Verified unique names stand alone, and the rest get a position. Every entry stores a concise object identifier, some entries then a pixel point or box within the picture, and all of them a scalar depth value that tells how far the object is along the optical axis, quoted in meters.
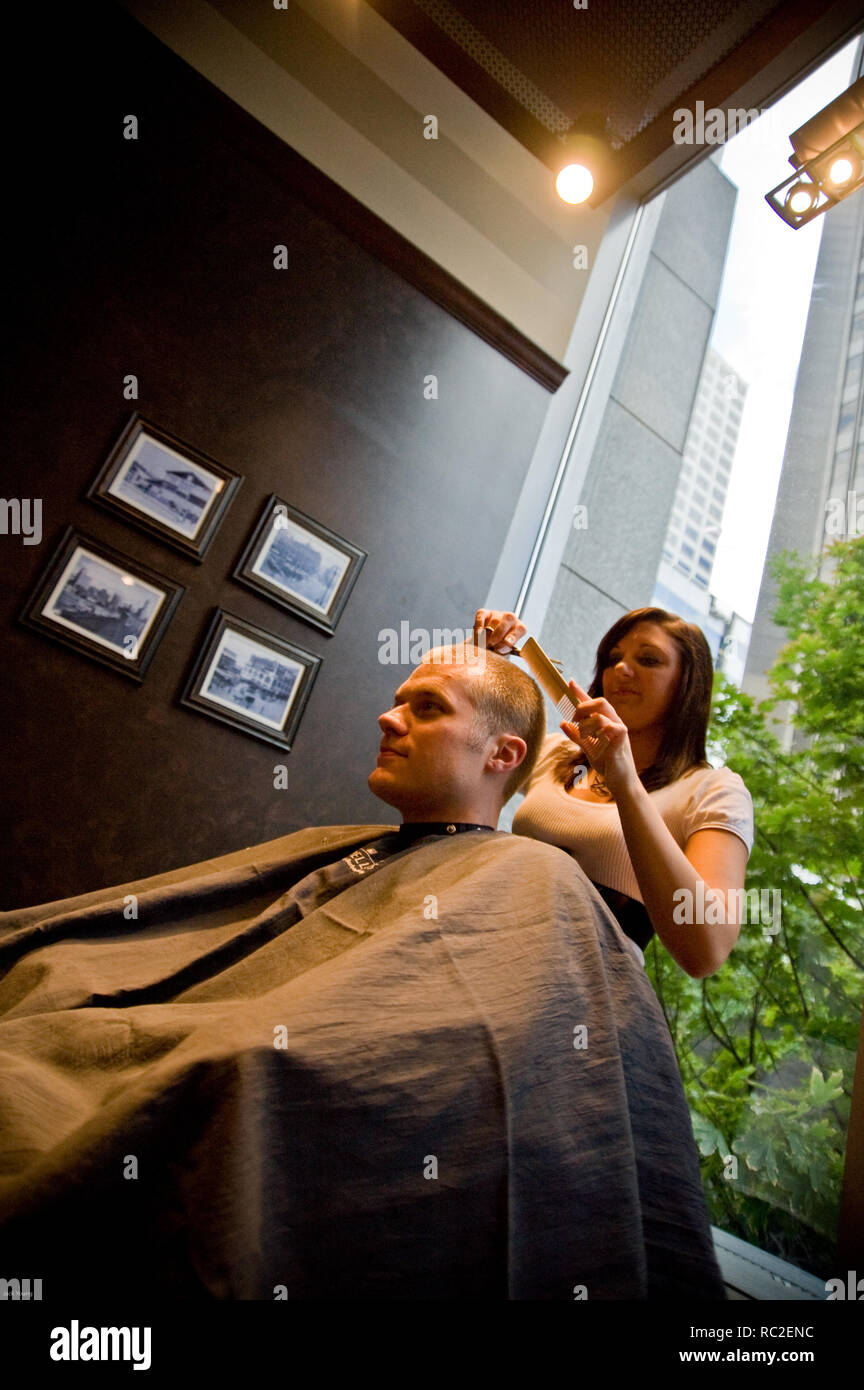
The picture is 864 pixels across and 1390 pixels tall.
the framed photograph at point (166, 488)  2.24
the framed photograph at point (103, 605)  2.10
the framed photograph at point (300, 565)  2.45
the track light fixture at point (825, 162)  2.46
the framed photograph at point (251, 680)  2.31
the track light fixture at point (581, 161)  3.08
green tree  1.83
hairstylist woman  1.49
